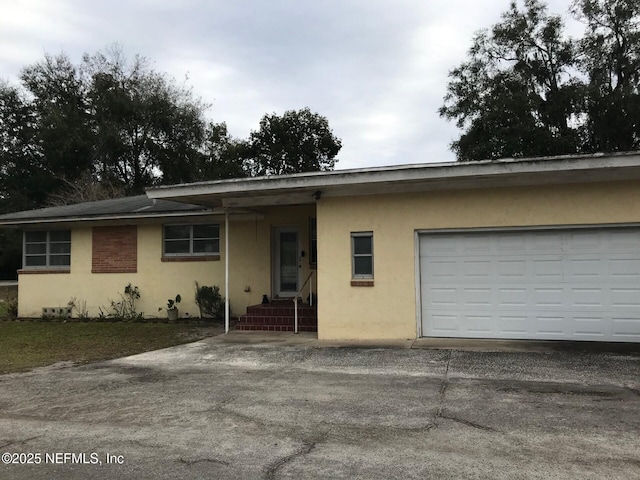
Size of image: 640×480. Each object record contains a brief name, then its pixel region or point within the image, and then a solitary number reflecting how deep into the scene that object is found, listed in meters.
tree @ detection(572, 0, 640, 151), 23.66
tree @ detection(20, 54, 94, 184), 37.28
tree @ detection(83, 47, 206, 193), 38.59
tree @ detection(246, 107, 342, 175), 39.78
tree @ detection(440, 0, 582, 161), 24.70
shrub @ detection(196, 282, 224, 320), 13.99
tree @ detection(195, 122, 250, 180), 38.78
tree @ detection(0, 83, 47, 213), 37.50
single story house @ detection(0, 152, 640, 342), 8.90
